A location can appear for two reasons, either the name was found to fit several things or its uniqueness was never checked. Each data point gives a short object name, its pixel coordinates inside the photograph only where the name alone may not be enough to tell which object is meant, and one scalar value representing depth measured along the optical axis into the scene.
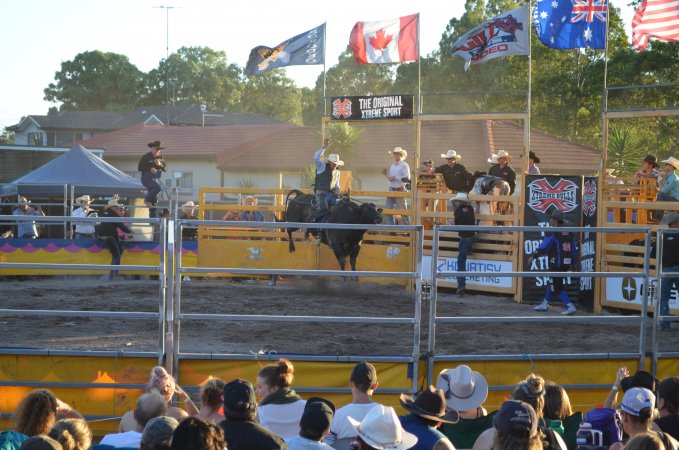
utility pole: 72.15
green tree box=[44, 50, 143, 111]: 94.56
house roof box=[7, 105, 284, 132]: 73.94
